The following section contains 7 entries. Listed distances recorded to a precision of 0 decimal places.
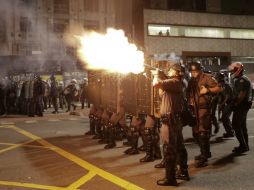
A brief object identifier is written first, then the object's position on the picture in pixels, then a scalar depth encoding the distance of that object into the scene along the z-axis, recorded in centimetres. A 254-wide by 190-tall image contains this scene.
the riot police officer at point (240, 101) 866
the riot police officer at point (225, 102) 1098
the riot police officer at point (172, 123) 616
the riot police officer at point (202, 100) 765
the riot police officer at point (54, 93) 2028
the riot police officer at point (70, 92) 2081
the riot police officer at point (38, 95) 1834
